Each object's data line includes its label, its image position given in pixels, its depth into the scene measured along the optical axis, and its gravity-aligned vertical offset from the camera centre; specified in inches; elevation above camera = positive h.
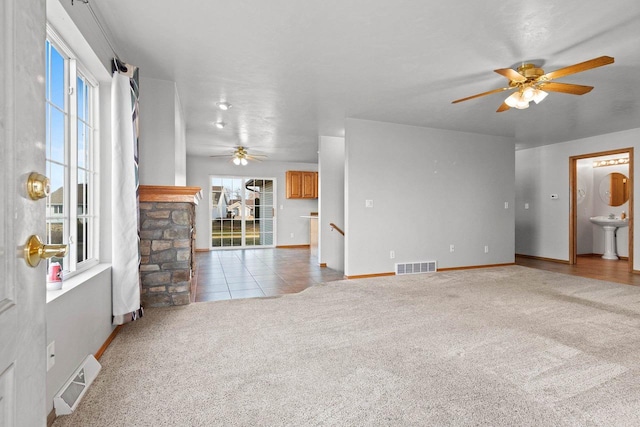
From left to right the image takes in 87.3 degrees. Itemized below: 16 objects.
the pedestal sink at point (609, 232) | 272.5 -15.0
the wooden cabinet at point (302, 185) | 366.0 +33.8
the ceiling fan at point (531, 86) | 118.1 +46.5
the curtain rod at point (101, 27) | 81.8 +53.7
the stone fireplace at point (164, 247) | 133.4 -12.6
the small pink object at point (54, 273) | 72.0 -12.3
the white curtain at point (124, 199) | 105.4 +5.5
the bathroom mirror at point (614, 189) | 282.4 +21.5
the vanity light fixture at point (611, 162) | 276.5 +44.2
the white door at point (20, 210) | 23.7 +0.5
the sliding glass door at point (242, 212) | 349.7 +3.9
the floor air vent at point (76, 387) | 67.0 -37.3
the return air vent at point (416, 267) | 212.2 -33.8
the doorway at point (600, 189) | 283.0 +21.8
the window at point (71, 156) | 79.0 +16.0
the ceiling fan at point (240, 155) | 285.6 +52.6
